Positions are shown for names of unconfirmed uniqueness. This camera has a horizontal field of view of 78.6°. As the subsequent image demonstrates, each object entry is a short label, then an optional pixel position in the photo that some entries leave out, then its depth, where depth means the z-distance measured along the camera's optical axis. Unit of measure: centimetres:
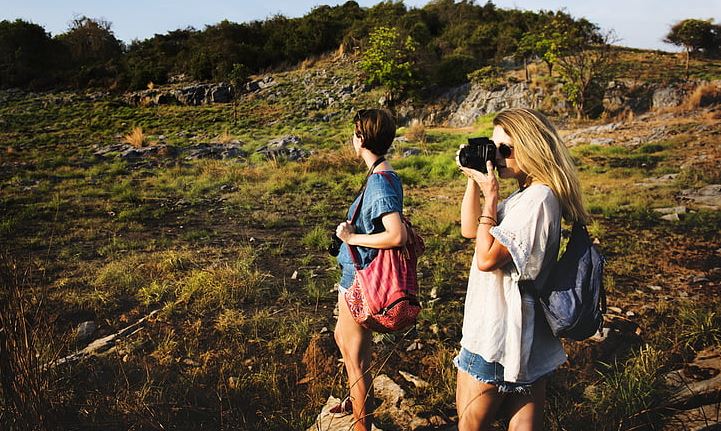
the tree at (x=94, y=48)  3244
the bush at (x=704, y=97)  1492
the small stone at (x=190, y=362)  304
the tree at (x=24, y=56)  3073
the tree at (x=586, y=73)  1753
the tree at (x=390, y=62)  2319
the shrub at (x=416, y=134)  1494
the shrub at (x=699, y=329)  308
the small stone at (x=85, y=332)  341
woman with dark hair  192
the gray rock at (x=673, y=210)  630
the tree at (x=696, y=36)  2111
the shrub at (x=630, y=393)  242
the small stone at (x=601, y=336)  324
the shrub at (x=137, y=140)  1430
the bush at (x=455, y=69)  2397
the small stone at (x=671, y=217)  606
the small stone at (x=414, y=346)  328
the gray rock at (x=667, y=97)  1653
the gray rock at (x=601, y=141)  1216
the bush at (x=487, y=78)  2131
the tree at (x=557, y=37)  1870
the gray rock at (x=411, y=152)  1243
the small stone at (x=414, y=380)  281
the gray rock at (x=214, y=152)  1297
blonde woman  147
